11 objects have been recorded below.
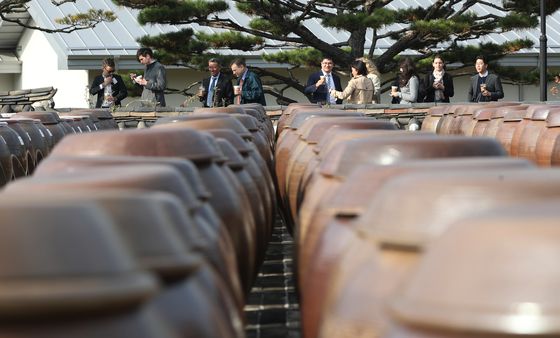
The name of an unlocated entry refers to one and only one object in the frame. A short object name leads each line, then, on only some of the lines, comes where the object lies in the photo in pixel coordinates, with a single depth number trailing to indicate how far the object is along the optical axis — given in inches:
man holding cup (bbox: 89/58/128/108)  871.7
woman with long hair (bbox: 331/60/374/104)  810.8
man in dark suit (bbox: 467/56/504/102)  865.5
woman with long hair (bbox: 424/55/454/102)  877.2
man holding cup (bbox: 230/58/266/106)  816.9
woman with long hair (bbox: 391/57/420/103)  852.0
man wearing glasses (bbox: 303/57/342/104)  828.0
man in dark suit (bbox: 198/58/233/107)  800.9
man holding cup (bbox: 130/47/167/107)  800.9
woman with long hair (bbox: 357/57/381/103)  863.7
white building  1378.0
